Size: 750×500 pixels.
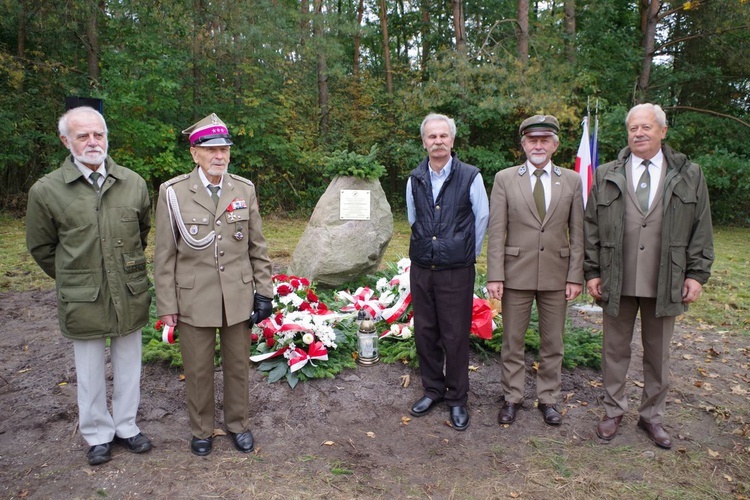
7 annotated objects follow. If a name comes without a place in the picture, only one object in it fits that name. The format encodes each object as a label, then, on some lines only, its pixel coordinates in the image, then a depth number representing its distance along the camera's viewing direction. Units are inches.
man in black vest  135.6
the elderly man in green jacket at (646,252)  123.3
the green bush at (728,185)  505.0
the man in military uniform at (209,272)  118.3
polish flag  212.4
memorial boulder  237.3
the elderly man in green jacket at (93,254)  112.2
